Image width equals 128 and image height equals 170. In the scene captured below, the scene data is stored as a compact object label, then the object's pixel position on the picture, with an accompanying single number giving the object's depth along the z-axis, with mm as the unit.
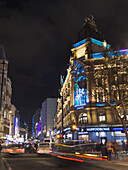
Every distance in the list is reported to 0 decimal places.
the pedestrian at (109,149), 17891
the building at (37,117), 179900
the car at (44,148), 25656
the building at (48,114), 120562
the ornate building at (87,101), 43406
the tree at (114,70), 25438
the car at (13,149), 27812
